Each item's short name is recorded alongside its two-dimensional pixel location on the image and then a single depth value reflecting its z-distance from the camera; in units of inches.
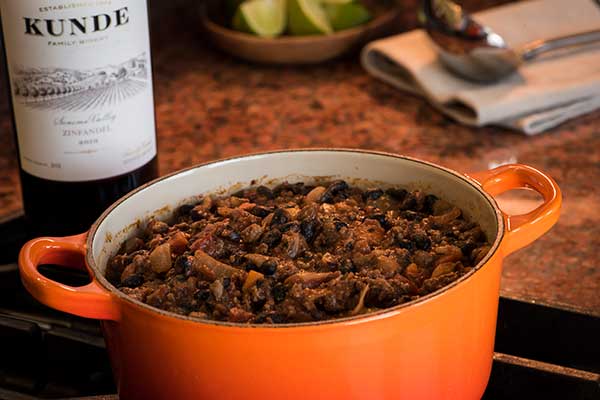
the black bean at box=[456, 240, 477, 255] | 25.2
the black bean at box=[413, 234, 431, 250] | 25.2
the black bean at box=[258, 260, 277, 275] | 24.4
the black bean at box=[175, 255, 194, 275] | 24.8
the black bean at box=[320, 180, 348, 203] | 27.2
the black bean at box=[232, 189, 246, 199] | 27.6
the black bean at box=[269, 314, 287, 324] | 23.5
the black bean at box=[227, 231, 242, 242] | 25.8
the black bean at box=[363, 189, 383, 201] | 27.1
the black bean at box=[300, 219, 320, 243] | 25.6
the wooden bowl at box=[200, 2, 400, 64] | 42.4
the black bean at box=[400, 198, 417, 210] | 26.7
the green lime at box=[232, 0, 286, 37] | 42.7
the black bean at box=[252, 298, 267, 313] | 23.9
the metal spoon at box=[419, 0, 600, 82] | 39.7
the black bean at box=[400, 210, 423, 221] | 26.4
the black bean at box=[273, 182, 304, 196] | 27.7
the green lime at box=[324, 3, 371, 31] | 43.5
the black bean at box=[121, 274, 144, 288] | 24.8
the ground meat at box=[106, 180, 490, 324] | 23.9
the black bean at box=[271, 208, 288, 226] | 26.0
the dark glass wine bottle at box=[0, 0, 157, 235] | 28.6
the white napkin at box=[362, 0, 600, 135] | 38.6
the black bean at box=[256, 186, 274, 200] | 27.5
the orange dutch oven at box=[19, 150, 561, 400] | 22.4
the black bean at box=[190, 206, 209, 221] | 26.8
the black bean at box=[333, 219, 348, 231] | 25.5
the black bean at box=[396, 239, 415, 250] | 25.2
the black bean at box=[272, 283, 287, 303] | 24.0
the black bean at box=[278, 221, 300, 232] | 25.6
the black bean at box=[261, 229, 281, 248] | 25.5
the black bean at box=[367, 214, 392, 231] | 26.0
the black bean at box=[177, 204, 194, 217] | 27.0
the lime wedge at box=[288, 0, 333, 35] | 42.5
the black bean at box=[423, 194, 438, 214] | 26.6
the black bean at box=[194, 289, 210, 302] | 24.1
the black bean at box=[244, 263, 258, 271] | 24.8
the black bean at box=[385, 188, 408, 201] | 27.0
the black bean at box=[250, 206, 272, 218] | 26.6
